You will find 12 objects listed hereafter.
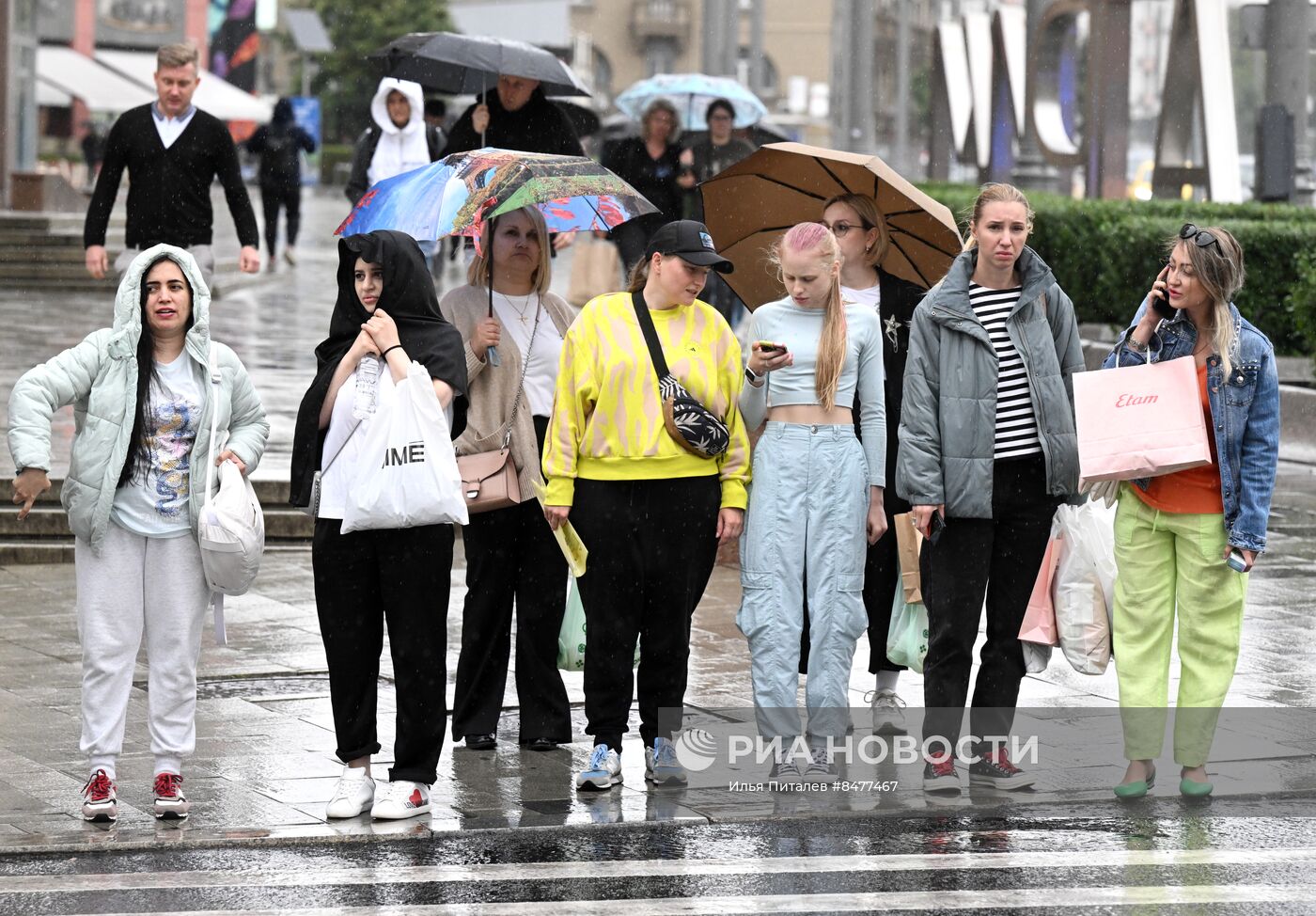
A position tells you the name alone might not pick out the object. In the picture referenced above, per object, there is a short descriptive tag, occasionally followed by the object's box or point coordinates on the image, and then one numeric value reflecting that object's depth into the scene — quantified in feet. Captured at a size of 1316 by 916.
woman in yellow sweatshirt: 44.11
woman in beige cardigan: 47.55
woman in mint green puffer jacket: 41.52
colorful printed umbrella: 46.21
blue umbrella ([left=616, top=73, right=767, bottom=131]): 116.98
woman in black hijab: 42.09
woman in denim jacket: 44.42
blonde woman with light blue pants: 45.03
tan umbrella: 49.70
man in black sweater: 71.15
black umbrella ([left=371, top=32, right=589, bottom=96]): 69.10
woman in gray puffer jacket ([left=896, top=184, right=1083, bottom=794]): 44.96
